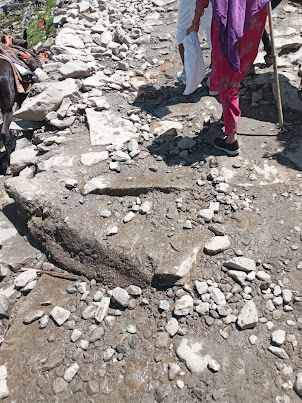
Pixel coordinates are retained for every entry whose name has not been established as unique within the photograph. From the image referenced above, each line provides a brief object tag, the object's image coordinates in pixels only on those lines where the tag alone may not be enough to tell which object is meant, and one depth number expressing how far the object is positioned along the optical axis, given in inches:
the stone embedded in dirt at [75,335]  91.7
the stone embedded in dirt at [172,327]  88.3
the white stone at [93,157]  140.6
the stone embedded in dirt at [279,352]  80.5
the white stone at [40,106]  168.6
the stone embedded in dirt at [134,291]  98.3
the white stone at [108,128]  151.4
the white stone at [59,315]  96.6
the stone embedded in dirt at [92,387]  80.9
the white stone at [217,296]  91.8
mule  186.1
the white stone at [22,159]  156.6
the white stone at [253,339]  84.0
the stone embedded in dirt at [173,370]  80.4
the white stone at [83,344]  89.5
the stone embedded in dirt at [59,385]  82.2
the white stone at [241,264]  97.4
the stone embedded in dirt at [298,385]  74.9
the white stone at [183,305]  91.2
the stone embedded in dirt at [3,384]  83.3
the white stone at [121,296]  96.7
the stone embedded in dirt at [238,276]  95.2
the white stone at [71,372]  83.7
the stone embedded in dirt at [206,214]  111.6
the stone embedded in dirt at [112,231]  112.0
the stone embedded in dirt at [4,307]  103.7
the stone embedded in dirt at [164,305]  93.4
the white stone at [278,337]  82.7
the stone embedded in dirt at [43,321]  96.8
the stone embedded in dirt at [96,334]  91.0
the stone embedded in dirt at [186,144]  139.9
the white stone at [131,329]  90.8
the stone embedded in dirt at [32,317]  99.0
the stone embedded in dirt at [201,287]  94.3
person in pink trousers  109.0
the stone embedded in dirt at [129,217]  115.5
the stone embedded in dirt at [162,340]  86.7
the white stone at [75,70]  196.2
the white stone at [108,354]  86.3
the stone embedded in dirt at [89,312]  97.1
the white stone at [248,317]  86.4
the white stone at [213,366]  80.0
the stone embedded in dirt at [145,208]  117.2
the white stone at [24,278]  112.1
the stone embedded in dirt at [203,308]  90.7
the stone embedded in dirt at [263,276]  95.1
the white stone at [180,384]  78.7
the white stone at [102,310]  95.1
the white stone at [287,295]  91.0
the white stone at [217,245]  102.3
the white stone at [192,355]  81.5
